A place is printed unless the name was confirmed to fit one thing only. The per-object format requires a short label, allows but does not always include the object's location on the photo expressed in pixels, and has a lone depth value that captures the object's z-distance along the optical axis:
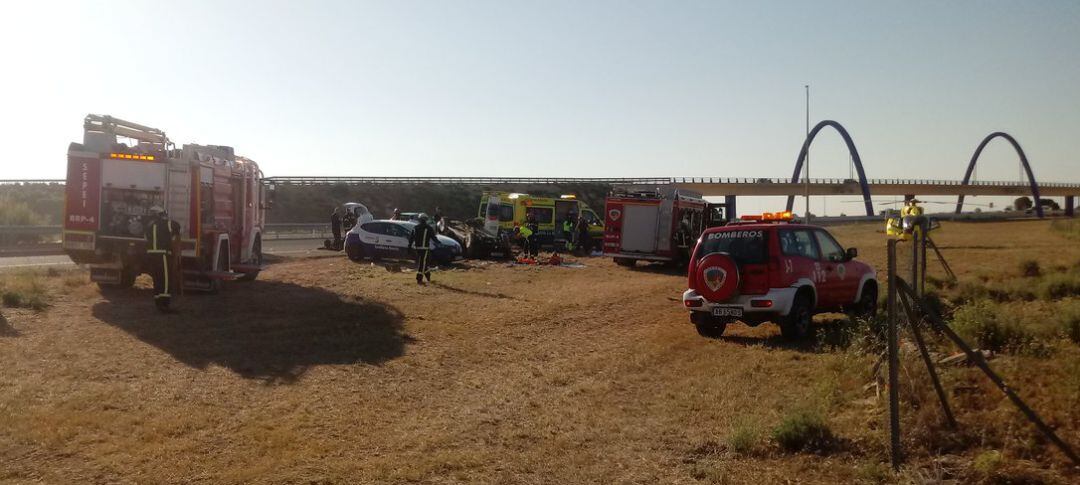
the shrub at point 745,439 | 6.93
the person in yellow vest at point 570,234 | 35.03
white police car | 26.81
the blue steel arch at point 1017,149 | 114.21
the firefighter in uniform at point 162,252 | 14.07
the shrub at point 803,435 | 6.85
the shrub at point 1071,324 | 8.58
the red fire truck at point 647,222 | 27.02
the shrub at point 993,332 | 8.56
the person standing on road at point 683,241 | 26.91
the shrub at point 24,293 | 14.47
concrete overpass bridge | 87.31
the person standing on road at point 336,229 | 33.09
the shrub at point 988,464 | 5.75
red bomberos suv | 11.86
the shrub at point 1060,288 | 13.84
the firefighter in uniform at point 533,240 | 30.08
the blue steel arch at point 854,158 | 92.12
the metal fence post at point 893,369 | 6.21
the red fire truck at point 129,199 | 15.52
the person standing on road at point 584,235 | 34.44
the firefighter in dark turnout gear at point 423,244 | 20.16
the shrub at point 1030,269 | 19.15
